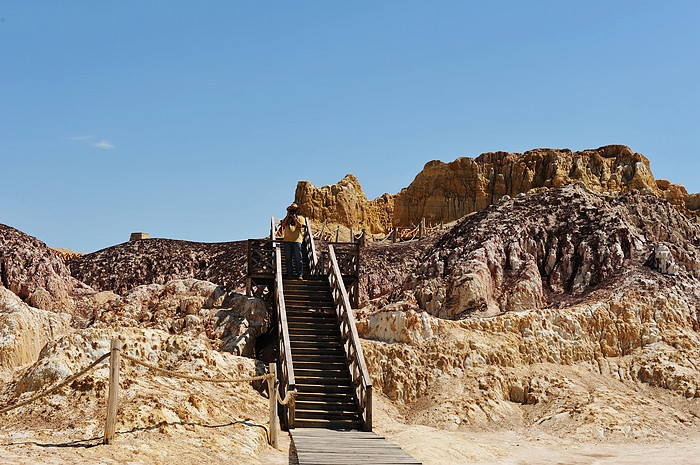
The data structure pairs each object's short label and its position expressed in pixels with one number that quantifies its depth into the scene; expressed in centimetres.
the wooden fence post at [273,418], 1379
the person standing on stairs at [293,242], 2130
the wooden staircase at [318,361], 1584
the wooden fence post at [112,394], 1137
